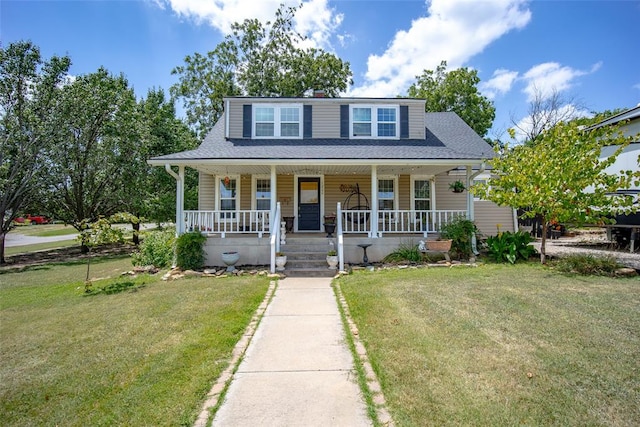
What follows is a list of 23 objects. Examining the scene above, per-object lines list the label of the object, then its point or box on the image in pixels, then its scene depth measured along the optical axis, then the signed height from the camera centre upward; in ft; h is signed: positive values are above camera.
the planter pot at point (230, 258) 29.22 -3.69
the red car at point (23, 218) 55.11 +0.23
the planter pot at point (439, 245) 29.89 -2.55
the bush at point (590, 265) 24.72 -3.85
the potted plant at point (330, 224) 34.22 -0.60
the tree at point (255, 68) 79.41 +38.66
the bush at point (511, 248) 30.27 -2.91
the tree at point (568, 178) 26.02 +3.42
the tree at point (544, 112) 81.61 +28.37
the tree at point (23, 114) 44.47 +15.19
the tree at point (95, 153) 50.52 +11.69
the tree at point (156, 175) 59.93 +8.82
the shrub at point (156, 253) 32.76 -3.60
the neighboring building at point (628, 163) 36.92 +7.42
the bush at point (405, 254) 30.50 -3.50
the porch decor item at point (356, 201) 41.34 +2.33
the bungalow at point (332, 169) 38.09 +6.04
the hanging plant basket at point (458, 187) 38.49 +3.95
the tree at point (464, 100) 80.28 +30.93
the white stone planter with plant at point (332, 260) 28.27 -3.79
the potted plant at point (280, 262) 28.16 -3.90
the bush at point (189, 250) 29.58 -2.97
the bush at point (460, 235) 30.94 -1.65
